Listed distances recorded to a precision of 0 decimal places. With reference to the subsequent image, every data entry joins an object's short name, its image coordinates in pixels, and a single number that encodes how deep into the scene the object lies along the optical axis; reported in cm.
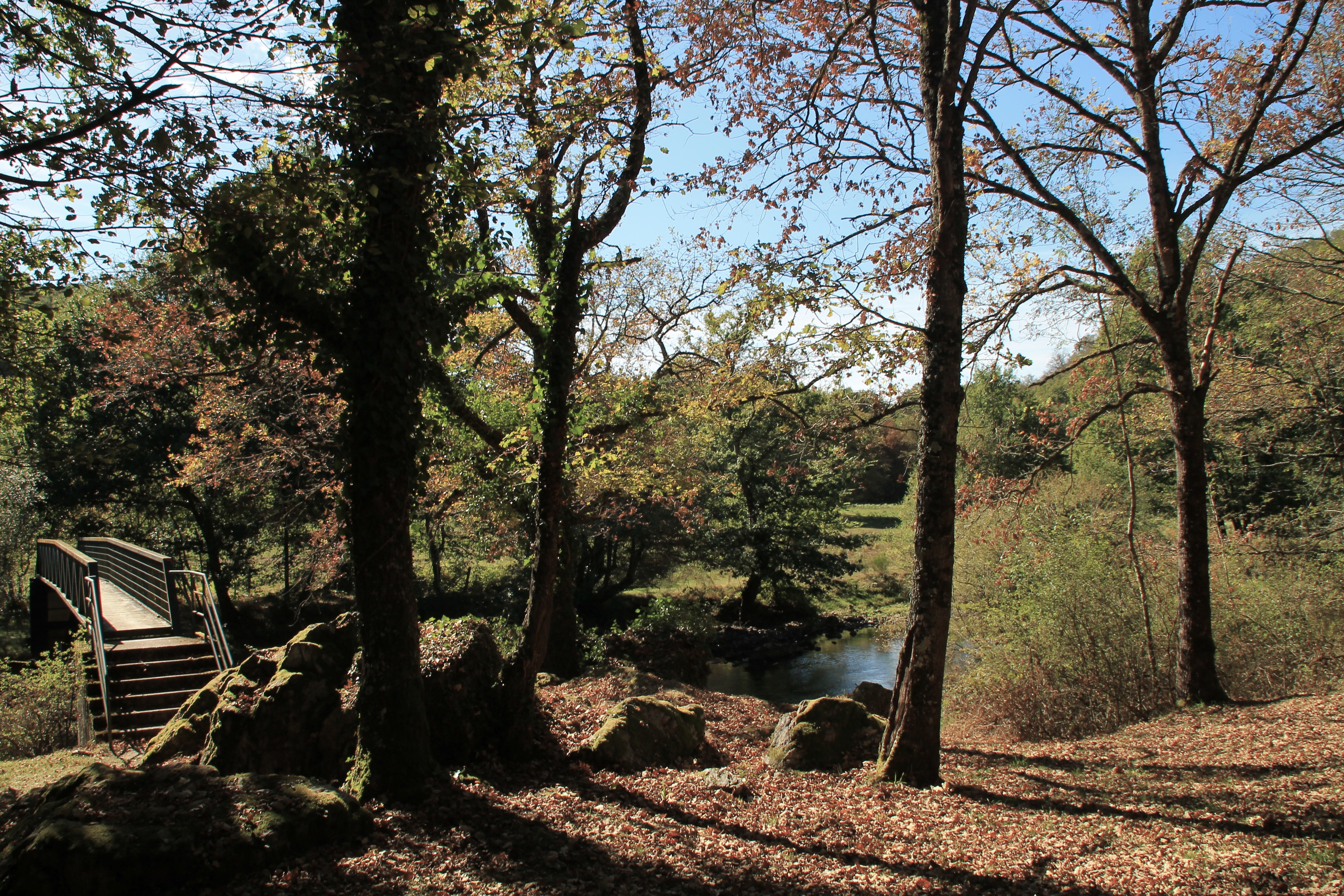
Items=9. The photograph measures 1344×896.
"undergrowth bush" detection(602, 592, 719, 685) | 1439
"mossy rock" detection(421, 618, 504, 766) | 709
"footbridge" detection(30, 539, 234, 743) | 997
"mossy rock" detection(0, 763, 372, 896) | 402
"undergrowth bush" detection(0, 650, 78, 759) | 1060
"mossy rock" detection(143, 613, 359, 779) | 672
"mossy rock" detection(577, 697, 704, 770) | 761
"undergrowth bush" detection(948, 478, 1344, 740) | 1120
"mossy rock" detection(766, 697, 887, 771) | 775
